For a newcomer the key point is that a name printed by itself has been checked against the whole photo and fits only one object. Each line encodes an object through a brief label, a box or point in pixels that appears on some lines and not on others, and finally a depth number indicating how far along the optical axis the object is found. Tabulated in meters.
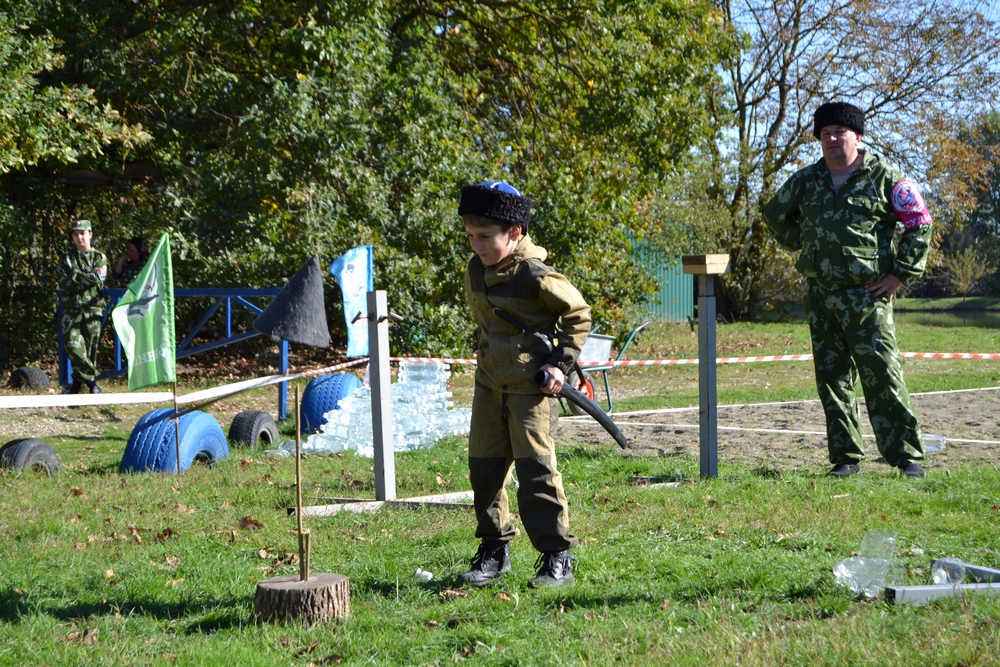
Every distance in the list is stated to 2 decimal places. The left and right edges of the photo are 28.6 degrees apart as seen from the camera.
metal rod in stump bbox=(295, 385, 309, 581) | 7.20
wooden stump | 7.16
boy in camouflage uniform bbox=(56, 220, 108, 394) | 24.06
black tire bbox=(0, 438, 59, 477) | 13.44
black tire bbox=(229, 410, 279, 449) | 15.94
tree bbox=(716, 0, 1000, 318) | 51.02
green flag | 13.34
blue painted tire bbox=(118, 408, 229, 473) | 13.63
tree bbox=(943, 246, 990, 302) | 78.93
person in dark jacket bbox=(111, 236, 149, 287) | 28.73
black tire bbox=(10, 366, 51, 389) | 26.06
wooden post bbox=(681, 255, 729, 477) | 12.27
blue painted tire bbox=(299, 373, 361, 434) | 17.12
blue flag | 15.16
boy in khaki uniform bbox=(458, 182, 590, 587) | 8.01
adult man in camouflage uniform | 11.81
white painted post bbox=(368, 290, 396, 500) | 11.36
